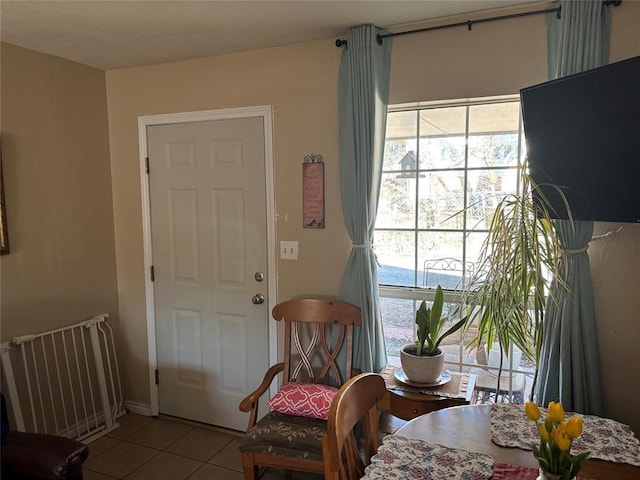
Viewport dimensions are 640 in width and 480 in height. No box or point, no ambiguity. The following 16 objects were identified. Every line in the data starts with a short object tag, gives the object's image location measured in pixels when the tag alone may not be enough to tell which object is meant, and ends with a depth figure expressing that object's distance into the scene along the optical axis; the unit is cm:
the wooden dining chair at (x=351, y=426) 125
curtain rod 194
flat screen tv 161
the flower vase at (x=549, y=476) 104
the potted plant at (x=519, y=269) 191
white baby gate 264
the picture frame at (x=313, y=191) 262
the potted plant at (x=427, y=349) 217
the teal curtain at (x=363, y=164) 236
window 240
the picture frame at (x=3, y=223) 252
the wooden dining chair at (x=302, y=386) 215
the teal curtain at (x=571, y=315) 198
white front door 286
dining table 133
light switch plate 274
